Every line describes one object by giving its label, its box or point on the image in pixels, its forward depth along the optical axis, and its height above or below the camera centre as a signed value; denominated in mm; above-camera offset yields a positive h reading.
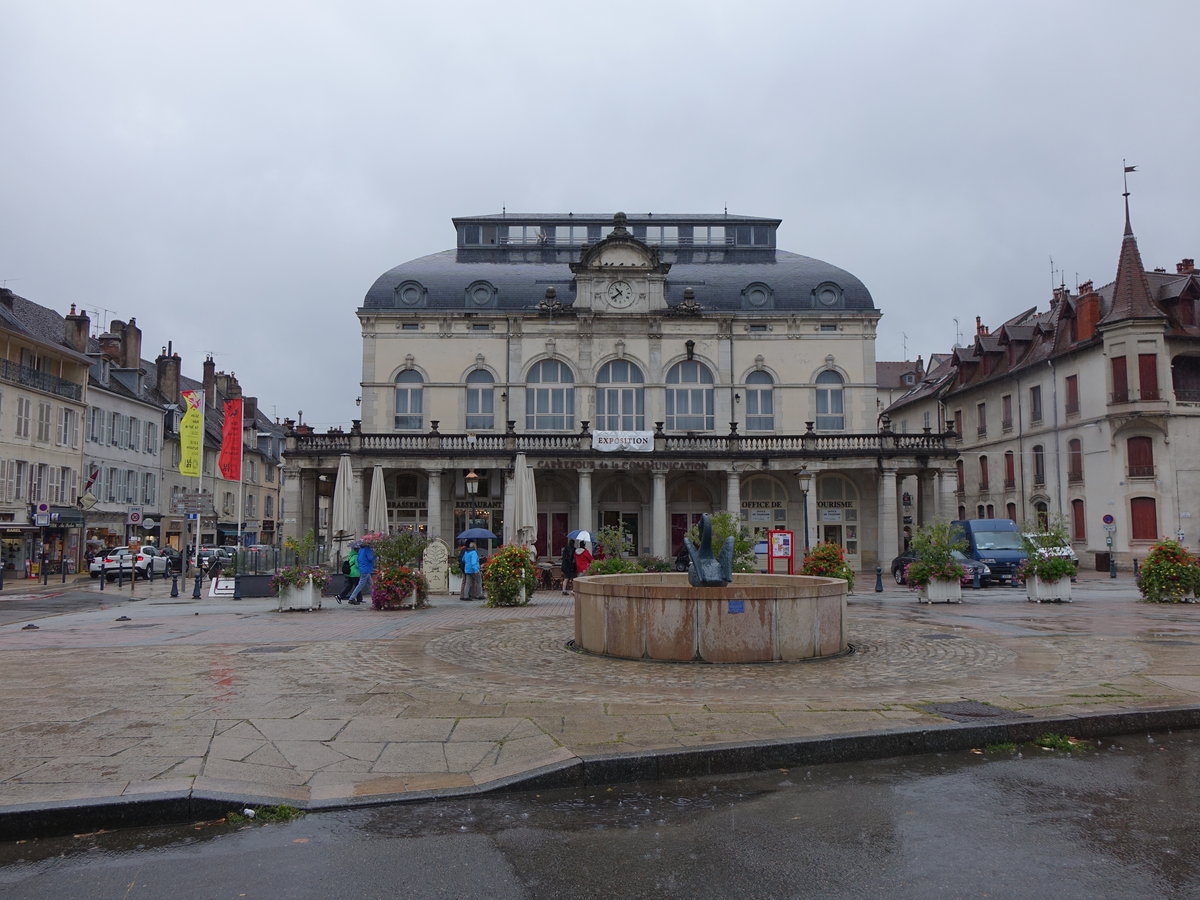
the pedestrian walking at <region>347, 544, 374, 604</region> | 20391 -871
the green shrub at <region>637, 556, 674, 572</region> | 23594 -998
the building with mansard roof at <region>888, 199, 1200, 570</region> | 34406 +4830
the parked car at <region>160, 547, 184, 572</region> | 31139 -1055
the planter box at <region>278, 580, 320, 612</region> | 18578 -1439
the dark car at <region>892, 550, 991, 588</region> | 26156 -1296
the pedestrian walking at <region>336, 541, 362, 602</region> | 20703 -992
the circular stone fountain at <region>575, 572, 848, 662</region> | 10484 -1148
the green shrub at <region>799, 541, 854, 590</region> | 18562 -772
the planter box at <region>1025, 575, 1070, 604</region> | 19844 -1466
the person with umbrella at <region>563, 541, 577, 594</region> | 23391 -1013
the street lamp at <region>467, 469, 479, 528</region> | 27812 +1535
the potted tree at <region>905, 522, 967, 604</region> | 20438 -972
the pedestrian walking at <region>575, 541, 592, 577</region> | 22359 -772
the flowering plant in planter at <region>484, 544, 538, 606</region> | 19109 -1039
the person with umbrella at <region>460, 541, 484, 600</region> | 21266 -1181
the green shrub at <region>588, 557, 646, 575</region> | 18844 -824
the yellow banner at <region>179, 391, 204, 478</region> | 31719 +3481
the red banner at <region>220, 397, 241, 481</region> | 33375 +3475
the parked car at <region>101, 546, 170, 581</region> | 32938 -1223
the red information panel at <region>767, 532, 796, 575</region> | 23484 -458
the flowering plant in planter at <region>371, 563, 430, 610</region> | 18625 -1237
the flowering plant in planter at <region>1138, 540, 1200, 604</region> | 19094 -1092
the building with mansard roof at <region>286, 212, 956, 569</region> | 39500 +7061
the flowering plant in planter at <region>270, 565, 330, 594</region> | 18516 -1012
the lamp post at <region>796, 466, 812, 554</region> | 36656 +1997
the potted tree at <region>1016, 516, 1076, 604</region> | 19719 -867
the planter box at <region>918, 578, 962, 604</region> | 20500 -1498
